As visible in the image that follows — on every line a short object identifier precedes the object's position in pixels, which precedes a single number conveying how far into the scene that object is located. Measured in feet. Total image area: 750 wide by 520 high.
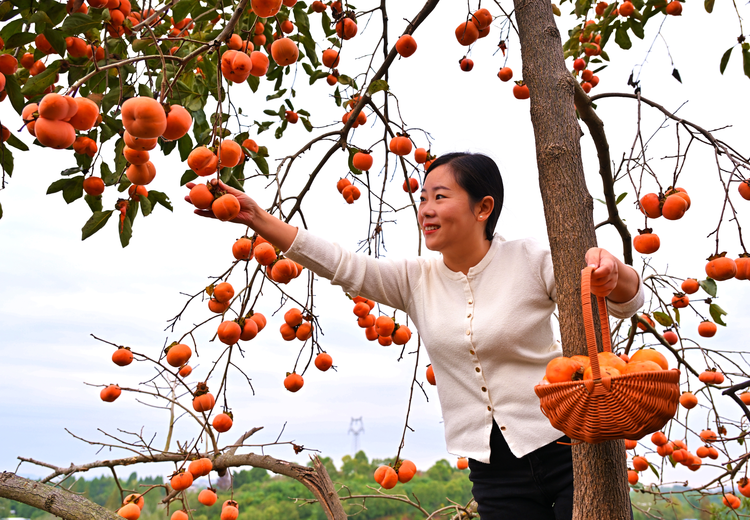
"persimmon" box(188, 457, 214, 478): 6.52
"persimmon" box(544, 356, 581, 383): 3.27
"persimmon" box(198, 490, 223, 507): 6.93
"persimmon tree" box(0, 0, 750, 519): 3.62
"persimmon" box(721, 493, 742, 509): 9.77
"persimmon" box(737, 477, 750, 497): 8.77
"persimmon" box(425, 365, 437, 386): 6.21
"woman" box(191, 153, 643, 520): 4.38
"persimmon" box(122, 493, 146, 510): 6.98
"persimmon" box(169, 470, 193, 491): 6.48
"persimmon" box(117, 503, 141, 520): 6.59
